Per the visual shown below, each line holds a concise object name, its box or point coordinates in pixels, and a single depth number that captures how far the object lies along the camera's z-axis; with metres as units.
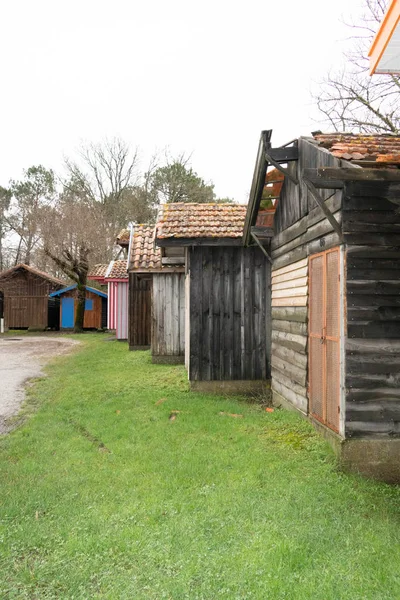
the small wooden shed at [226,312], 9.21
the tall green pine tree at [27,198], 35.69
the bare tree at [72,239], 24.69
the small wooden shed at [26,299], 29.95
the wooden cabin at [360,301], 4.93
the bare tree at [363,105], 13.57
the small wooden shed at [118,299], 19.50
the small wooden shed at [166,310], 13.09
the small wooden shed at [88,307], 29.30
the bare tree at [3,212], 38.44
